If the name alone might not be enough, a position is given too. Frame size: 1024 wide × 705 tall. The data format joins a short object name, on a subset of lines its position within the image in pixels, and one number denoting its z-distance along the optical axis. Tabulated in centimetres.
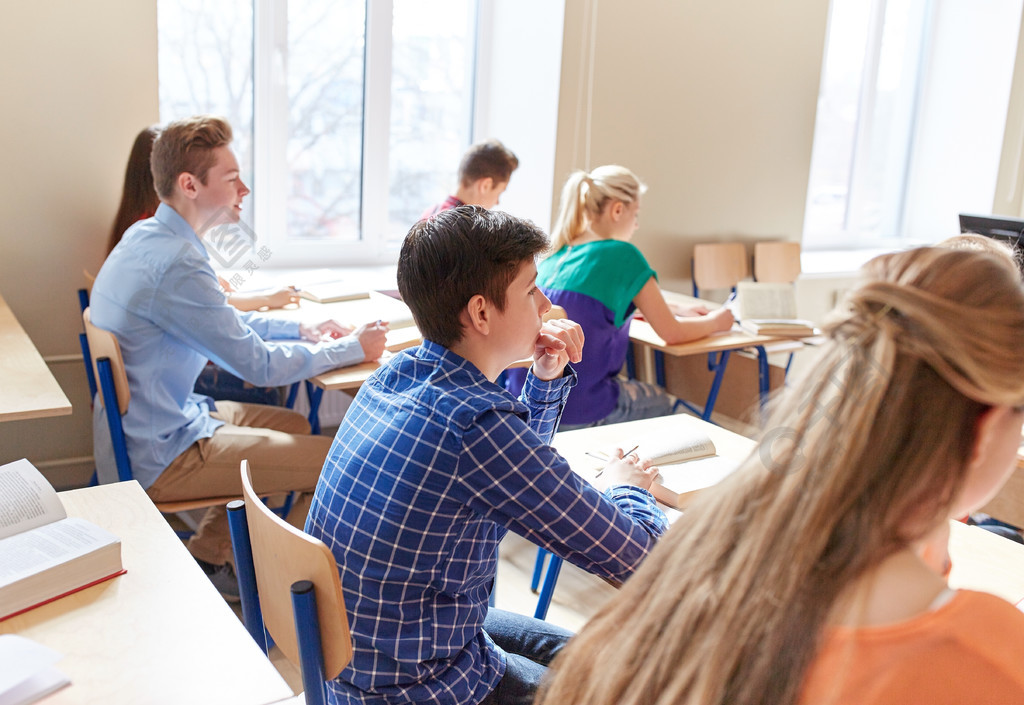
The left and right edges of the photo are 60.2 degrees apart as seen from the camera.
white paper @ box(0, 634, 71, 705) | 93
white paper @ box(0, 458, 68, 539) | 126
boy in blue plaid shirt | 112
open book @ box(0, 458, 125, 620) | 114
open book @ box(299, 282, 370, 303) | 303
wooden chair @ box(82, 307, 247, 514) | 203
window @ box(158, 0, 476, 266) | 344
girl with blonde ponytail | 279
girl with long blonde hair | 60
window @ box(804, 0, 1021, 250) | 524
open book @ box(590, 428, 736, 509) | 153
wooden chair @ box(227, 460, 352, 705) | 101
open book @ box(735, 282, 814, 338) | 324
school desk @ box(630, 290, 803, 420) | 306
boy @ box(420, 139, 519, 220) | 337
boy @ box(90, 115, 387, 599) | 215
